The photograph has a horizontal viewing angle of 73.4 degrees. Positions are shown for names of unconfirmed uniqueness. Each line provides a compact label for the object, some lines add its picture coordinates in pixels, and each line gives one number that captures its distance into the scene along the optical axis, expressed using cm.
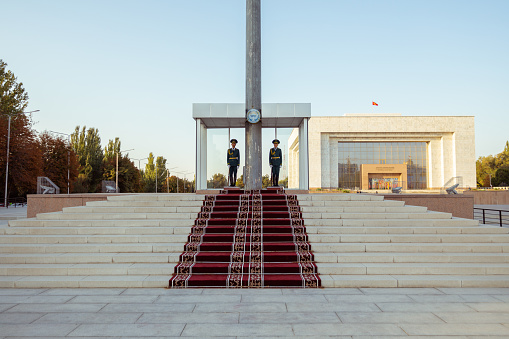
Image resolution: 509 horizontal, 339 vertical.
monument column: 1255
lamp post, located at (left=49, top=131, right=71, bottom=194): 4186
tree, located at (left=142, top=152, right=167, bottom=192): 6975
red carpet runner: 610
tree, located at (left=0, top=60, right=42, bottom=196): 3584
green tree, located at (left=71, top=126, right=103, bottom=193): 5303
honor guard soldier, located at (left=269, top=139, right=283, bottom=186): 1378
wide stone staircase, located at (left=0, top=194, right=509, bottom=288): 630
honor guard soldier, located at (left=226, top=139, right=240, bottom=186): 1416
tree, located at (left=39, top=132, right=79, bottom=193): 4272
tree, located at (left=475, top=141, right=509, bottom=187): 7625
